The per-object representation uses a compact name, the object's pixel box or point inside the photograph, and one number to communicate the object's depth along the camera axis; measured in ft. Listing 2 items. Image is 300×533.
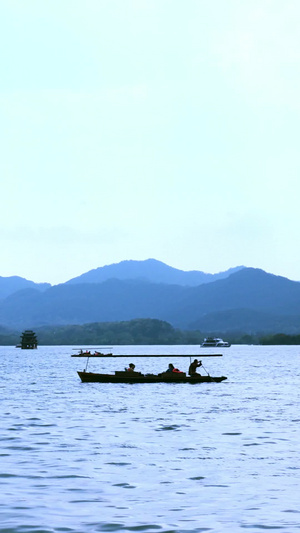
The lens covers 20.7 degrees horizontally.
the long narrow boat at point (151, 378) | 297.33
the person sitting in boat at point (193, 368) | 297.94
